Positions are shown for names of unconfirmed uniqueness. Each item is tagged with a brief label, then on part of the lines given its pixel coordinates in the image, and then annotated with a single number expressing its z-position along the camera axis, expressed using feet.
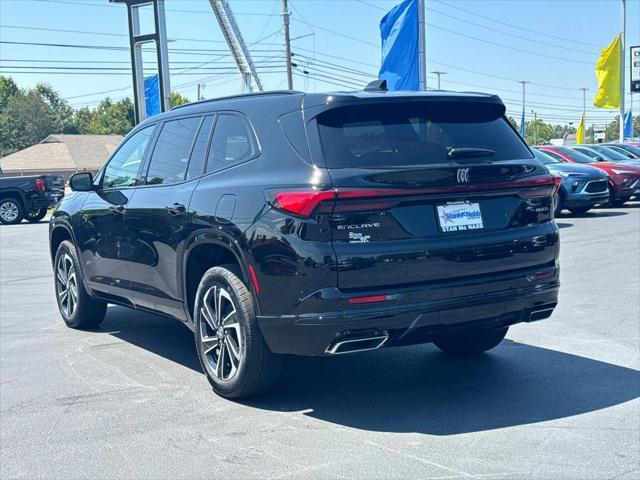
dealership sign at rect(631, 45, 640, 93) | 109.83
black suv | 15.29
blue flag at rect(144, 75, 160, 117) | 78.43
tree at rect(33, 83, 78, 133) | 418.51
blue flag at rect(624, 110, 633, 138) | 175.32
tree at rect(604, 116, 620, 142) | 485.73
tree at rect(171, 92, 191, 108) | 478.26
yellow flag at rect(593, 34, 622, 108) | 101.50
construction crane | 157.79
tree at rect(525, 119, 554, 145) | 605.31
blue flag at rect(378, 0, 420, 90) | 46.70
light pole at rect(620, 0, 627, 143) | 105.60
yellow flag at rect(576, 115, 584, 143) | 134.50
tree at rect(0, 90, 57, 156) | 381.19
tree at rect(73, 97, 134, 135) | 446.60
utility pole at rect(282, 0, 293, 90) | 151.87
